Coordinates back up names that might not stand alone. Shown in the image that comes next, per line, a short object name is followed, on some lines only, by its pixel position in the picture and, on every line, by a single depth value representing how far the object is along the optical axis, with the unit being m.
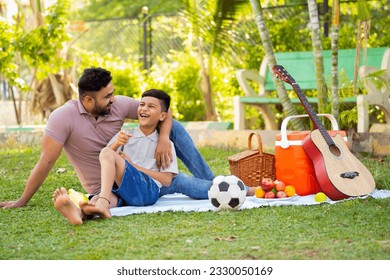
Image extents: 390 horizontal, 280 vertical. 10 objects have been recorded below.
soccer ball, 8.07
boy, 7.92
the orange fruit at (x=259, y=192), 8.99
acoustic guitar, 8.75
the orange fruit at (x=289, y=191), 8.98
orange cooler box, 9.28
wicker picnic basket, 9.71
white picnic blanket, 8.35
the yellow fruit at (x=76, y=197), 8.11
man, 8.48
